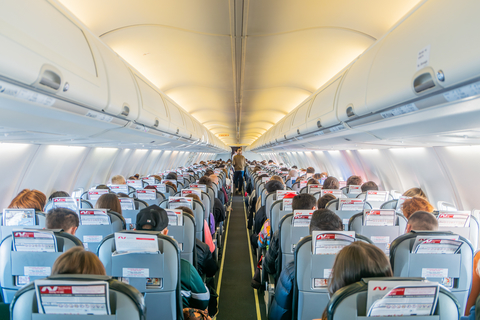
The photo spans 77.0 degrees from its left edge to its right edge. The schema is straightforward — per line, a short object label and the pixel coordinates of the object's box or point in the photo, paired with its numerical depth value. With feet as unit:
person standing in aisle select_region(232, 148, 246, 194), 62.44
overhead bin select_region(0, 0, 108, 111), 6.07
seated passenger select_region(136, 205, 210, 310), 10.30
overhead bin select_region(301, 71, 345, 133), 15.62
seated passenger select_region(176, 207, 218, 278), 14.57
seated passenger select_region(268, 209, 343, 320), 10.18
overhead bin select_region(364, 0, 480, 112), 5.74
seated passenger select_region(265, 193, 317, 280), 13.68
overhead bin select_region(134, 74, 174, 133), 15.97
